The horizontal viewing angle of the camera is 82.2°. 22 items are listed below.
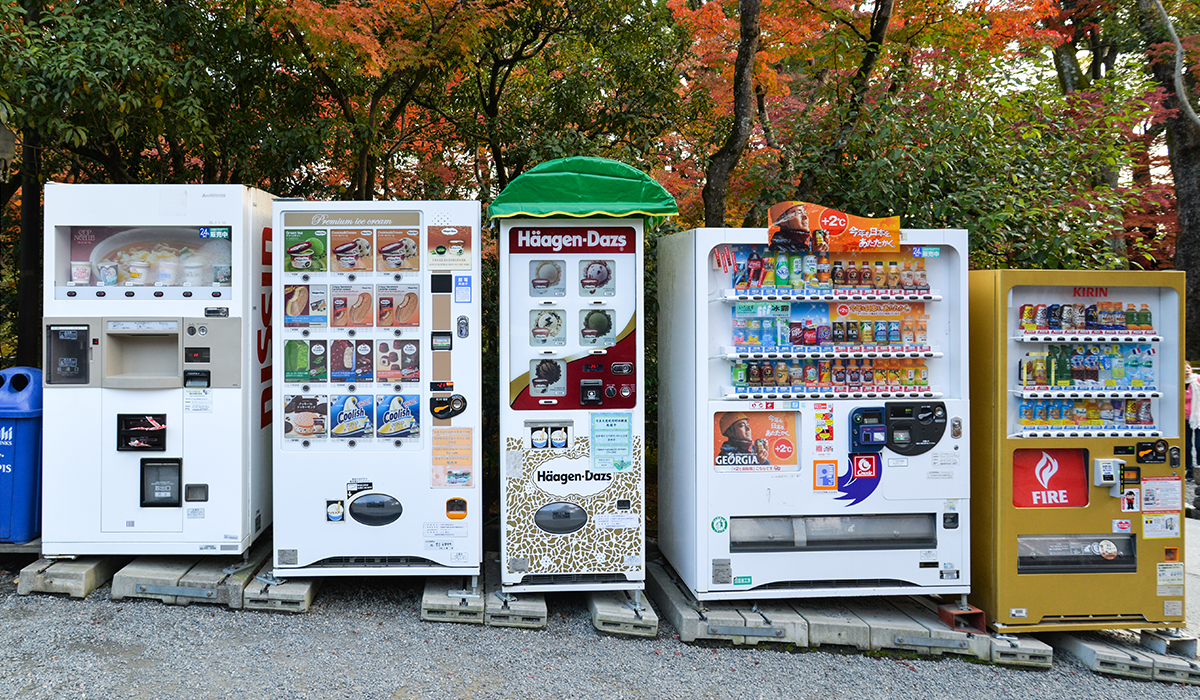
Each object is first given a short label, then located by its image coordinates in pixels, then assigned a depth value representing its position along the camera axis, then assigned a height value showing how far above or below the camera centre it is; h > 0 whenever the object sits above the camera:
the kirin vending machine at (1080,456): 3.63 -0.53
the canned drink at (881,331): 3.80 +0.15
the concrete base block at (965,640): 3.53 -1.45
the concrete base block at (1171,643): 3.59 -1.51
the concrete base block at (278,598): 3.67 -1.27
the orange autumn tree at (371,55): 4.98 +2.44
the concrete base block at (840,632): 3.58 -1.43
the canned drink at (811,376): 3.79 -0.10
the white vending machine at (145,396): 3.76 -0.19
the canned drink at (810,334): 3.78 +0.13
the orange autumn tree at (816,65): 5.45 +2.75
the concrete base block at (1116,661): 3.45 -1.53
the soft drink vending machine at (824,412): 3.70 -0.30
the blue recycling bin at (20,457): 3.92 -0.55
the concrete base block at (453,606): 3.66 -1.31
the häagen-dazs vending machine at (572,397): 3.72 -0.21
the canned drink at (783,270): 3.79 +0.48
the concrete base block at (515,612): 3.64 -1.34
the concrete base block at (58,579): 3.73 -1.19
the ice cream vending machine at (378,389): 3.74 -0.15
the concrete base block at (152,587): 3.71 -1.22
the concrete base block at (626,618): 3.59 -1.36
